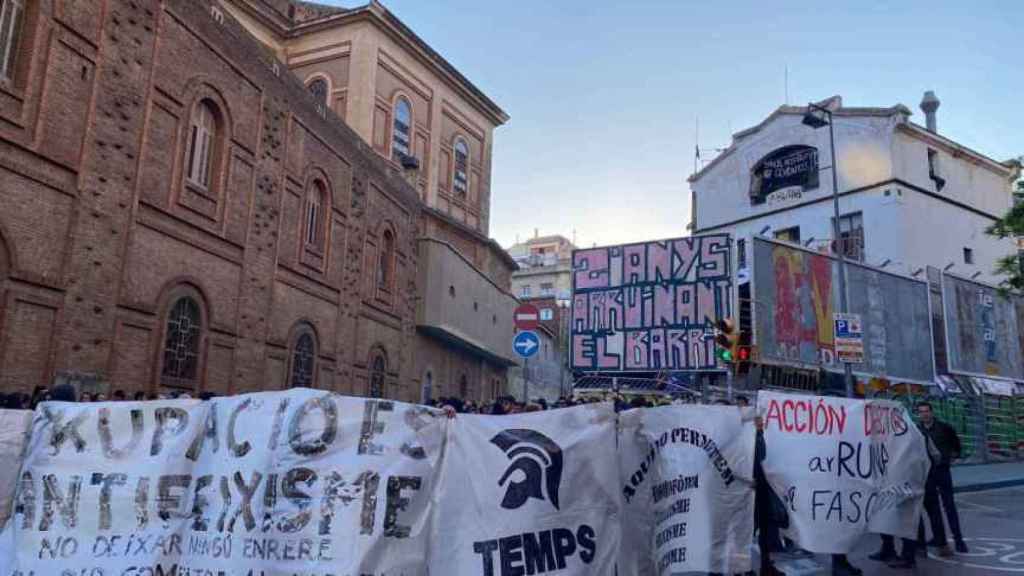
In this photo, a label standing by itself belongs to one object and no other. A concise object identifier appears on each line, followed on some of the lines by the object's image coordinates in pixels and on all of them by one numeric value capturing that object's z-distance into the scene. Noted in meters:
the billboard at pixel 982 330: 35.84
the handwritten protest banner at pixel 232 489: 5.45
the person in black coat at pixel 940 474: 9.98
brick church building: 12.45
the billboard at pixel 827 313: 28.14
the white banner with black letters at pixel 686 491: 7.06
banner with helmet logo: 5.66
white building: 36.56
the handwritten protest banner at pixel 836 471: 8.02
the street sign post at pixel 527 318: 14.77
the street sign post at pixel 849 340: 17.88
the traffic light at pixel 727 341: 16.67
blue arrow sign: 14.54
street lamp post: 22.31
